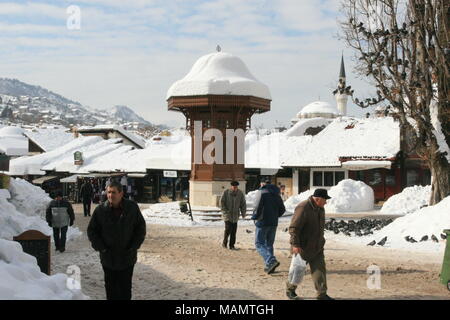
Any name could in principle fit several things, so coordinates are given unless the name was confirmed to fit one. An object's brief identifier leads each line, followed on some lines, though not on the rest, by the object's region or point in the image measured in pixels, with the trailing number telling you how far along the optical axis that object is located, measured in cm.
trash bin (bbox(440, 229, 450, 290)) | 817
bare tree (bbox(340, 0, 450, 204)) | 1659
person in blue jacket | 1009
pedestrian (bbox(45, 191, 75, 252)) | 1227
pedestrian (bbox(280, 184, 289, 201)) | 3447
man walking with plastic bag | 723
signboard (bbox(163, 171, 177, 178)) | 3228
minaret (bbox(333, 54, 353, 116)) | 8431
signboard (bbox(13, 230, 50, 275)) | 837
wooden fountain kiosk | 2291
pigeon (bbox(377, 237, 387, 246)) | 1359
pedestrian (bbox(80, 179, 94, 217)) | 2325
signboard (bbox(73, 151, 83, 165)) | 3928
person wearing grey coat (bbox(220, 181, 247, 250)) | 1255
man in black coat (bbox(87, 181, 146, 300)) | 585
